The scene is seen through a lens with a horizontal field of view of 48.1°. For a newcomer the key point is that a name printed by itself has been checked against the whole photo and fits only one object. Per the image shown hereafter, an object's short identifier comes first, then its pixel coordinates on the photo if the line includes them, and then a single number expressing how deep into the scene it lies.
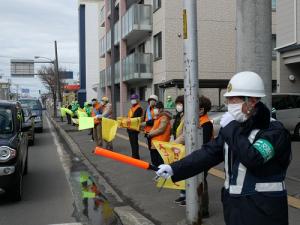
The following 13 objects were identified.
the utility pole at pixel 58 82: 32.75
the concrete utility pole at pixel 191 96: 4.06
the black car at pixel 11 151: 5.22
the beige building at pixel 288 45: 11.83
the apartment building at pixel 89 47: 46.52
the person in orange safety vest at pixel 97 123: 10.55
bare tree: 43.58
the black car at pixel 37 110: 16.75
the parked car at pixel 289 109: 11.37
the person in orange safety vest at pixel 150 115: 6.91
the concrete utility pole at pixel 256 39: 3.63
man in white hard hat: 1.95
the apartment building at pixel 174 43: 17.23
